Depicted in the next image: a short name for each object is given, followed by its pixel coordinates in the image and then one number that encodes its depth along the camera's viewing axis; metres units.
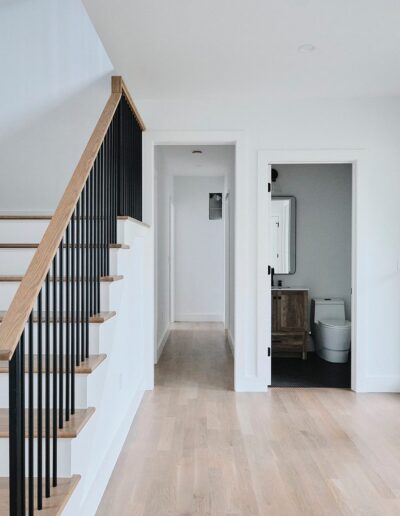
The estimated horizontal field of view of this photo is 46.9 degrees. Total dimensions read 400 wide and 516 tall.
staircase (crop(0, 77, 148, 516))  1.47
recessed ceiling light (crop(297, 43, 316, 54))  3.10
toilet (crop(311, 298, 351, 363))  5.32
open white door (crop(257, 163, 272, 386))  4.19
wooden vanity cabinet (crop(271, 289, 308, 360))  5.51
